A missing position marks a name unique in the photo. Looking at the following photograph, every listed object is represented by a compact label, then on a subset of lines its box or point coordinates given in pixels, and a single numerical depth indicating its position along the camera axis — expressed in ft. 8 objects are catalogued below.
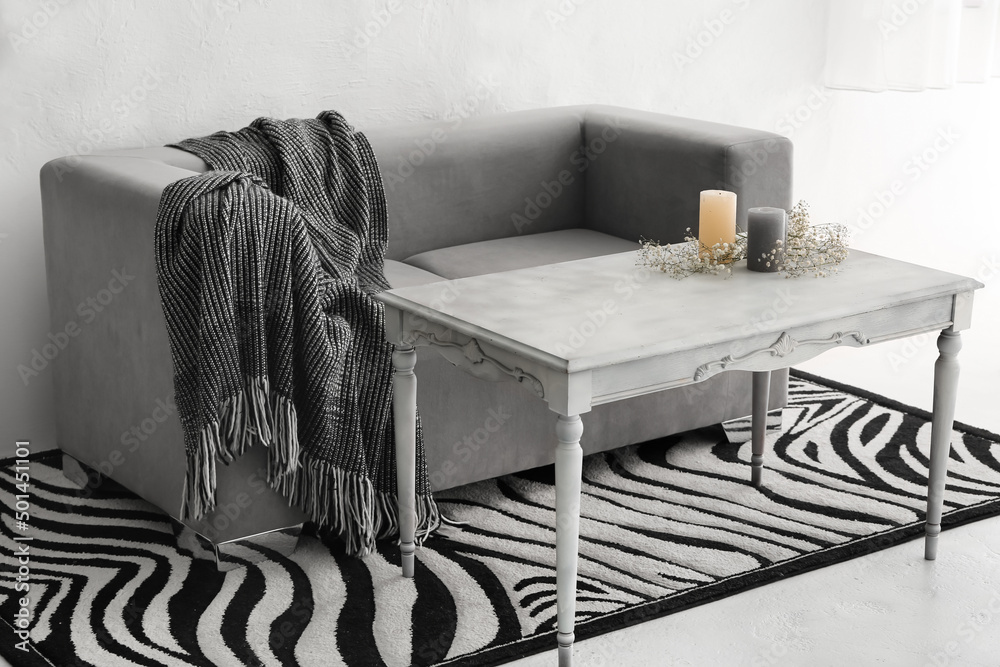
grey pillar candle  6.86
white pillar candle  7.07
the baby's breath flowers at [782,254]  6.95
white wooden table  5.73
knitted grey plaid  6.80
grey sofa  7.38
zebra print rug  6.43
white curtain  12.07
